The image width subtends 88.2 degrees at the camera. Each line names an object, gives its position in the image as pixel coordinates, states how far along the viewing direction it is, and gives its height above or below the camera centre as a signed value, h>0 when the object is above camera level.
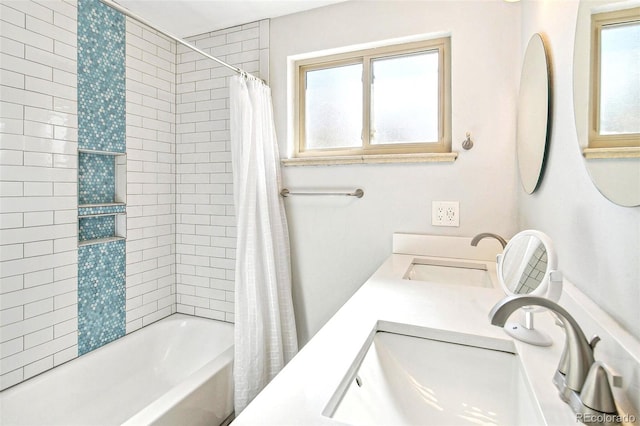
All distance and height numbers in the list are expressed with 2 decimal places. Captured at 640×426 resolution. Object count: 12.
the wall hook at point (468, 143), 1.66 +0.34
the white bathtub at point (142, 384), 1.52 -0.95
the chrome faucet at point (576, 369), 0.47 -0.25
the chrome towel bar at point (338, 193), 1.88 +0.10
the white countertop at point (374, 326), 0.53 -0.30
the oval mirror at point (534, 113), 1.11 +0.37
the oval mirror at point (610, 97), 0.54 +0.22
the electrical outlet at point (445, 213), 1.71 -0.02
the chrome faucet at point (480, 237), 1.33 -0.11
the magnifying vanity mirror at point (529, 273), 0.74 -0.16
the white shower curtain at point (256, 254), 1.76 -0.25
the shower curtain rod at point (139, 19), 1.23 +0.76
